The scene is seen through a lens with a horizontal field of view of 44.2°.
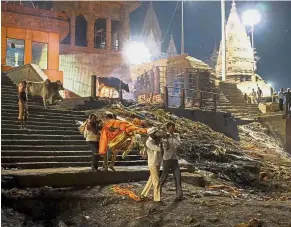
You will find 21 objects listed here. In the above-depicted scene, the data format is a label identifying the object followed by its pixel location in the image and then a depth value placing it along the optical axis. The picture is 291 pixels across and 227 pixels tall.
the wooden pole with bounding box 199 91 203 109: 19.98
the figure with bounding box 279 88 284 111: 21.91
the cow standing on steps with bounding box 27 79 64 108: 16.36
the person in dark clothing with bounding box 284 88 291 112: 21.04
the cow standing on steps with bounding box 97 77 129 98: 24.78
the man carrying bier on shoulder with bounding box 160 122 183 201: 7.96
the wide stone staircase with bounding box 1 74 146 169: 10.33
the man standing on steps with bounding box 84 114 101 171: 9.55
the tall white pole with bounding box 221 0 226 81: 31.42
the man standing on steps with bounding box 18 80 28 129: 12.06
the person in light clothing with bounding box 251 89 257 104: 29.51
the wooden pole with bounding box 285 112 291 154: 21.82
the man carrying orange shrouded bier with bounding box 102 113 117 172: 9.70
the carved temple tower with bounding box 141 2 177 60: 58.42
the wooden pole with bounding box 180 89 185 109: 19.00
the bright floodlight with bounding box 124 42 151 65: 33.26
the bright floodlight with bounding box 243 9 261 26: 40.97
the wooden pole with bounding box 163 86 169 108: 18.61
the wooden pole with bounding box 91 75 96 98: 17.88
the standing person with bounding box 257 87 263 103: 30.15
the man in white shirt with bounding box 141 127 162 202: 7.78
